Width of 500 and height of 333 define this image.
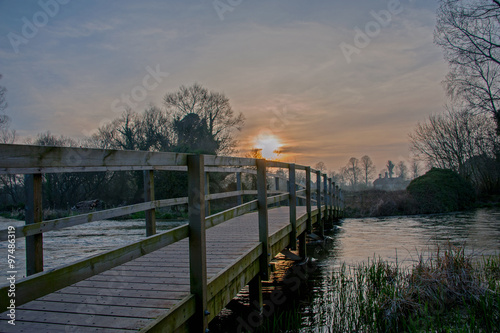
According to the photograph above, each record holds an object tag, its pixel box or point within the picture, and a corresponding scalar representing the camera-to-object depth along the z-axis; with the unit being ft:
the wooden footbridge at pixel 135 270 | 5.86
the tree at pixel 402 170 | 302.92
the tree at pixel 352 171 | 265.54
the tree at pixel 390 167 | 310.65
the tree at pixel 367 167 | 270.94
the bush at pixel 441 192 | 67.46
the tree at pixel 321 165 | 225.52
